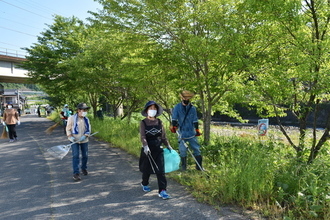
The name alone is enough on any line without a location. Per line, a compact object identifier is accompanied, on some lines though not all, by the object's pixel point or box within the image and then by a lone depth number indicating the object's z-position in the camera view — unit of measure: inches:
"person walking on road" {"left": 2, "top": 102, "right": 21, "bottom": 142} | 421.7
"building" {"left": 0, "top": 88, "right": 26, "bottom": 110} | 2662.4
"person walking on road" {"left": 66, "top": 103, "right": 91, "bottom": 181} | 211.3
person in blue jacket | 208.7
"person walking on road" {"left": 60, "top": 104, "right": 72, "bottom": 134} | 473.1
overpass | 1109.5
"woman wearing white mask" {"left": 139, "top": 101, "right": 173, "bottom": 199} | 170.7
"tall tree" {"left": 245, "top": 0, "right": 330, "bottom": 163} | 168.2
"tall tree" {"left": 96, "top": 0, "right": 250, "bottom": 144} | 208.5
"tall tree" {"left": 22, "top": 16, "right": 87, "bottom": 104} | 562.6
